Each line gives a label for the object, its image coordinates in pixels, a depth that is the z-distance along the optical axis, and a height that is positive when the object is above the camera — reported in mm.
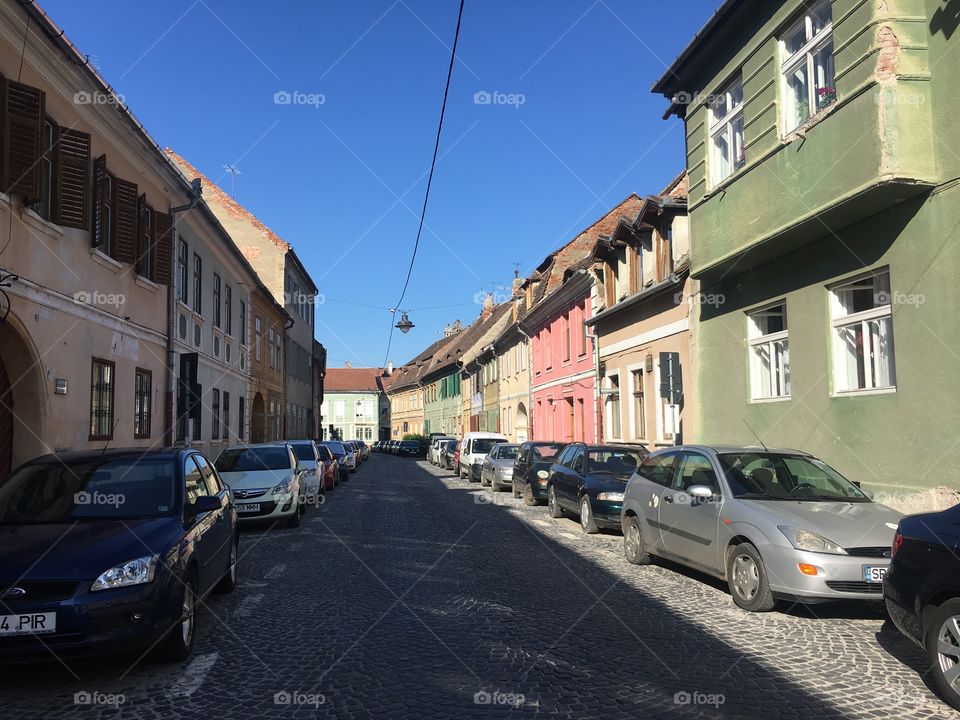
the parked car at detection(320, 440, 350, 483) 29409 -1031
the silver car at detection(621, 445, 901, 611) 6949 -962
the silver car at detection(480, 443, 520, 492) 22969 -1117
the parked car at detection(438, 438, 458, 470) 37706 -1188
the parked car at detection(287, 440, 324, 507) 18203 -905
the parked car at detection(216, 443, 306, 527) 13586 -858
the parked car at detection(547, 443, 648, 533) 12898 -937
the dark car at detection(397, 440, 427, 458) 57719 -1441
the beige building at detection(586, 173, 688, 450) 18047 +2736
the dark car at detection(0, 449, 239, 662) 5023 -822
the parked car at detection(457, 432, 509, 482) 28000 -825
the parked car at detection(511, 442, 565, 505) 17734 -950
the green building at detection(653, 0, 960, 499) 9695 +2773
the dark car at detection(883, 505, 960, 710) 4953 -1083
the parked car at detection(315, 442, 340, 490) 23141 -1140
